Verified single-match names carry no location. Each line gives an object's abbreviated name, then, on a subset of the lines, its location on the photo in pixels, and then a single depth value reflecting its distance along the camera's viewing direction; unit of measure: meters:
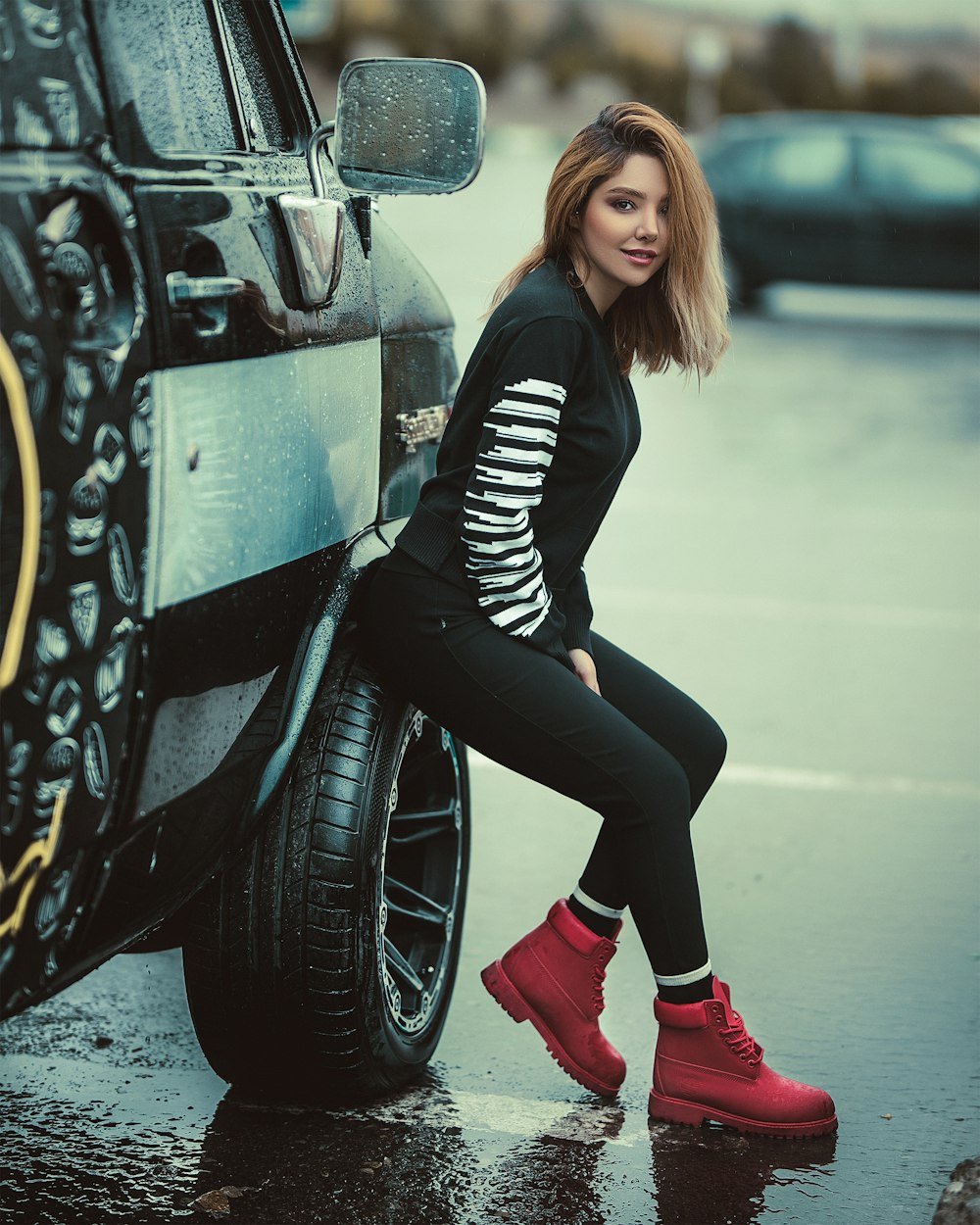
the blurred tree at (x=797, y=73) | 45.75
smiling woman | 2.94
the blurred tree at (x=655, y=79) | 44.91
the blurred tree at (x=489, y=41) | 49.59
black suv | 2.12
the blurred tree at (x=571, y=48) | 51.84
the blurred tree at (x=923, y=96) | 43.28
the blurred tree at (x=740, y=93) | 44.09
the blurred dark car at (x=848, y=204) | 16.77
